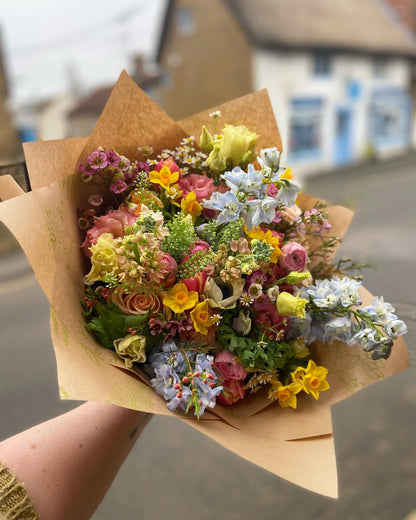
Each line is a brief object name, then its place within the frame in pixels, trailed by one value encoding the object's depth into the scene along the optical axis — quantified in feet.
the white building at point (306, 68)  37.11
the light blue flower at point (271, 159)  2.48
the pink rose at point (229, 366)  2.45
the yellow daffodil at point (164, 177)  2.62
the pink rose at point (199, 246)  2.45
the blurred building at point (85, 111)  56.24
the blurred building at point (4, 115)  12.43
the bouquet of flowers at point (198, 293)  2.23
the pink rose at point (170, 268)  2.35
